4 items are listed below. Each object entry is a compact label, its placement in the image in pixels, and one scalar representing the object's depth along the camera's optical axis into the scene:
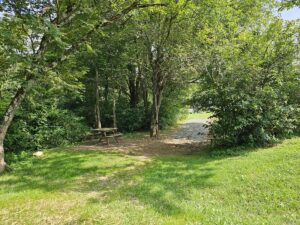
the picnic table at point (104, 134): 9.69
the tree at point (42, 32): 5.47
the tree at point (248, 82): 7.35
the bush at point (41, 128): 8.07
